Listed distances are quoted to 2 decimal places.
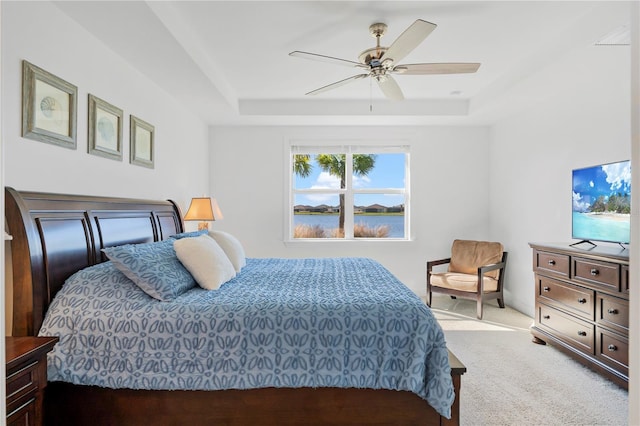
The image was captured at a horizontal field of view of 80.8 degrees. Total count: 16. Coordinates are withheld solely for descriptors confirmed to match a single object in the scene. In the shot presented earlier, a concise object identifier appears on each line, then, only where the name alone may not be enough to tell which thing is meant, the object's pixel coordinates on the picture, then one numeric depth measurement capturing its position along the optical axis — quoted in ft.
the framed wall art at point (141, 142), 10.09
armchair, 13.74
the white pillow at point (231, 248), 9.28
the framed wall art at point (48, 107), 6.42
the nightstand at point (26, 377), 4.42
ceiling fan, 7.59
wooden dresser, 8.04
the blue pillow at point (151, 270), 6.35
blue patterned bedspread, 5.74
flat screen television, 8.90
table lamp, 12.73
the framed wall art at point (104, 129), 8.29
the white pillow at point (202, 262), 7.39
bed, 5.76
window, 17.31
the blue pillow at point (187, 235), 9.60
